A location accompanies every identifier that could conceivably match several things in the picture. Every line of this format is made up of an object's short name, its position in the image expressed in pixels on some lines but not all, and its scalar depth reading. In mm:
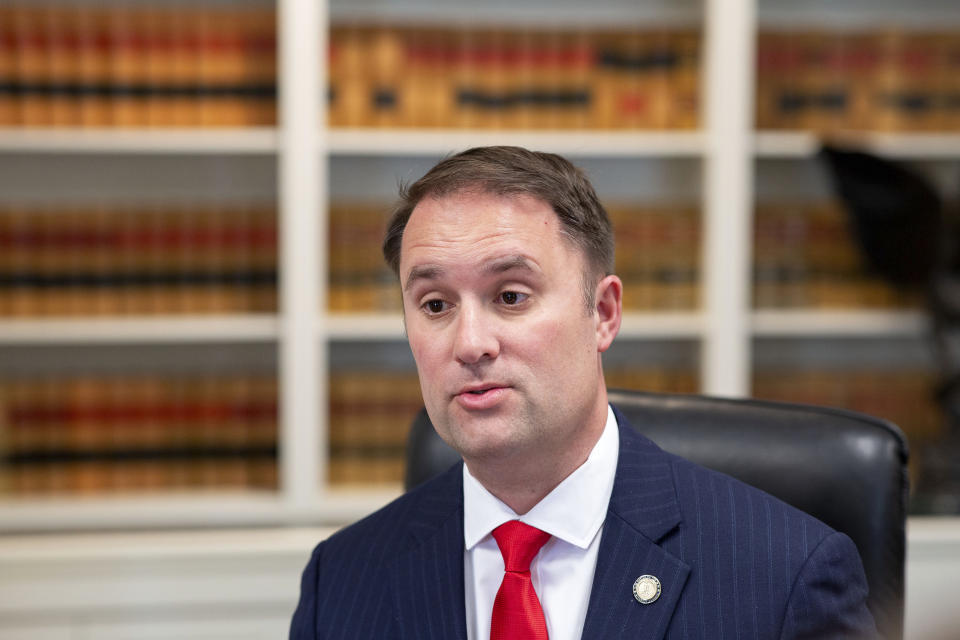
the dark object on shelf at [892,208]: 4609
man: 3101
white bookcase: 4566
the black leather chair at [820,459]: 3243
